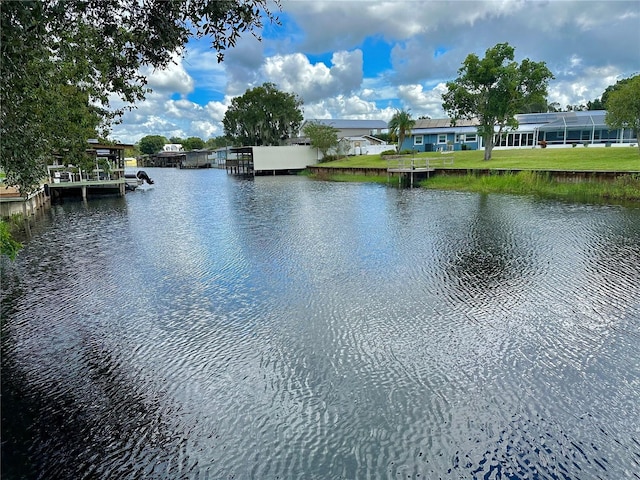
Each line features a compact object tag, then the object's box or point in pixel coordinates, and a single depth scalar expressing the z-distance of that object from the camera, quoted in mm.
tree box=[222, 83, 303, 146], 74250
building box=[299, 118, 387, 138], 76500
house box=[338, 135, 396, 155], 57250
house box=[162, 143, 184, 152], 132250
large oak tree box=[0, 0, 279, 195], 4199
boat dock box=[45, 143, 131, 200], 28625
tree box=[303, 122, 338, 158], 55344
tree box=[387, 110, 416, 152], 47750
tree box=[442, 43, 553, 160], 31391
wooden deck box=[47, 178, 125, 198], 28672
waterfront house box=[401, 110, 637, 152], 45250
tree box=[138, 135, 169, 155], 151250
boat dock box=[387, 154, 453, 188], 32594
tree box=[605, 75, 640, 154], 26984
